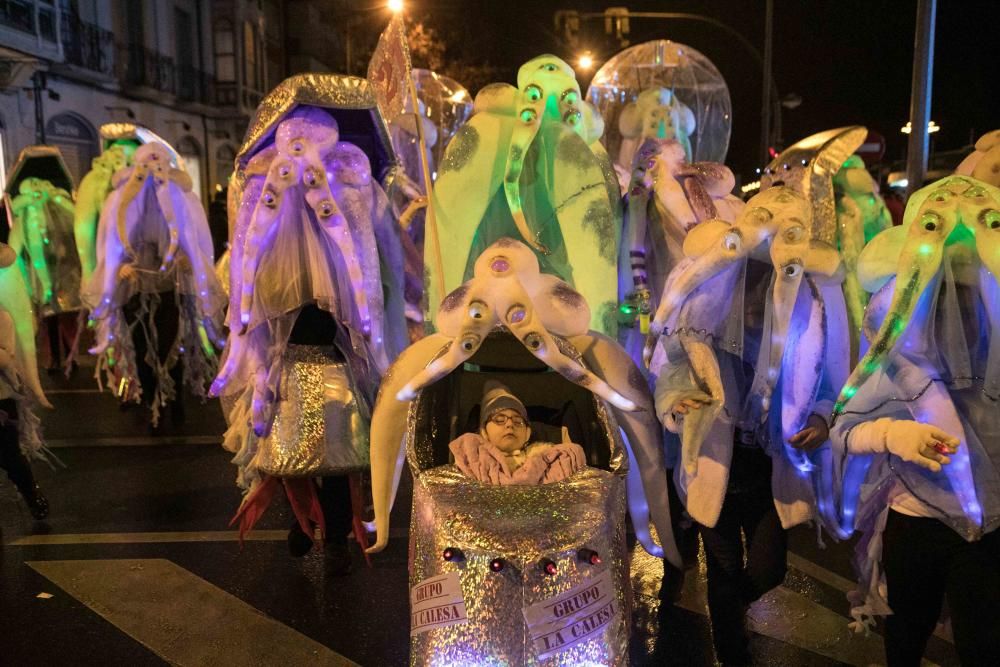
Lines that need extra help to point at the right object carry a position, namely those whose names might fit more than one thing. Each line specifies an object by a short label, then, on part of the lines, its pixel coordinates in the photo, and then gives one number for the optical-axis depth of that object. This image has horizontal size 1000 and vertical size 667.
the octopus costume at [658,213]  4.53
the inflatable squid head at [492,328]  2.91
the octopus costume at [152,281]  6.72
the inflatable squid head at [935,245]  2.65
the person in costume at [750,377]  2.99
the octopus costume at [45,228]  9.23
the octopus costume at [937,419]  2.60
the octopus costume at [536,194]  4.20
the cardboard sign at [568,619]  2.53
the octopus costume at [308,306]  4.08
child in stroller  2.93
